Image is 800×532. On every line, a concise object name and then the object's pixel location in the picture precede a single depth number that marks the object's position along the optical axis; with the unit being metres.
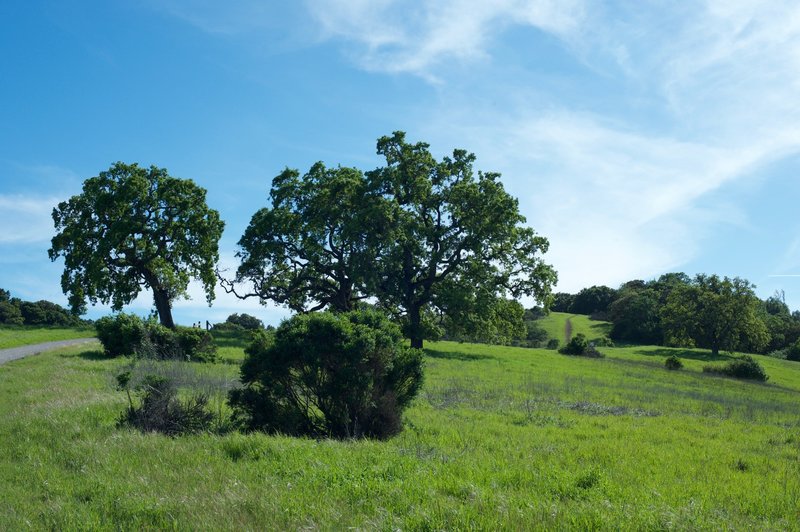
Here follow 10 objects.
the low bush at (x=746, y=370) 45.09
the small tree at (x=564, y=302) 119.90
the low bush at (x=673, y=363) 46.76
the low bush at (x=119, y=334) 29.06
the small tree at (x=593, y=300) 111.69
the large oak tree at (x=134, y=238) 37.91
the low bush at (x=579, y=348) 51.94
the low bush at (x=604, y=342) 70.24
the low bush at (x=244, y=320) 65.31
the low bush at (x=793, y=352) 73.62
